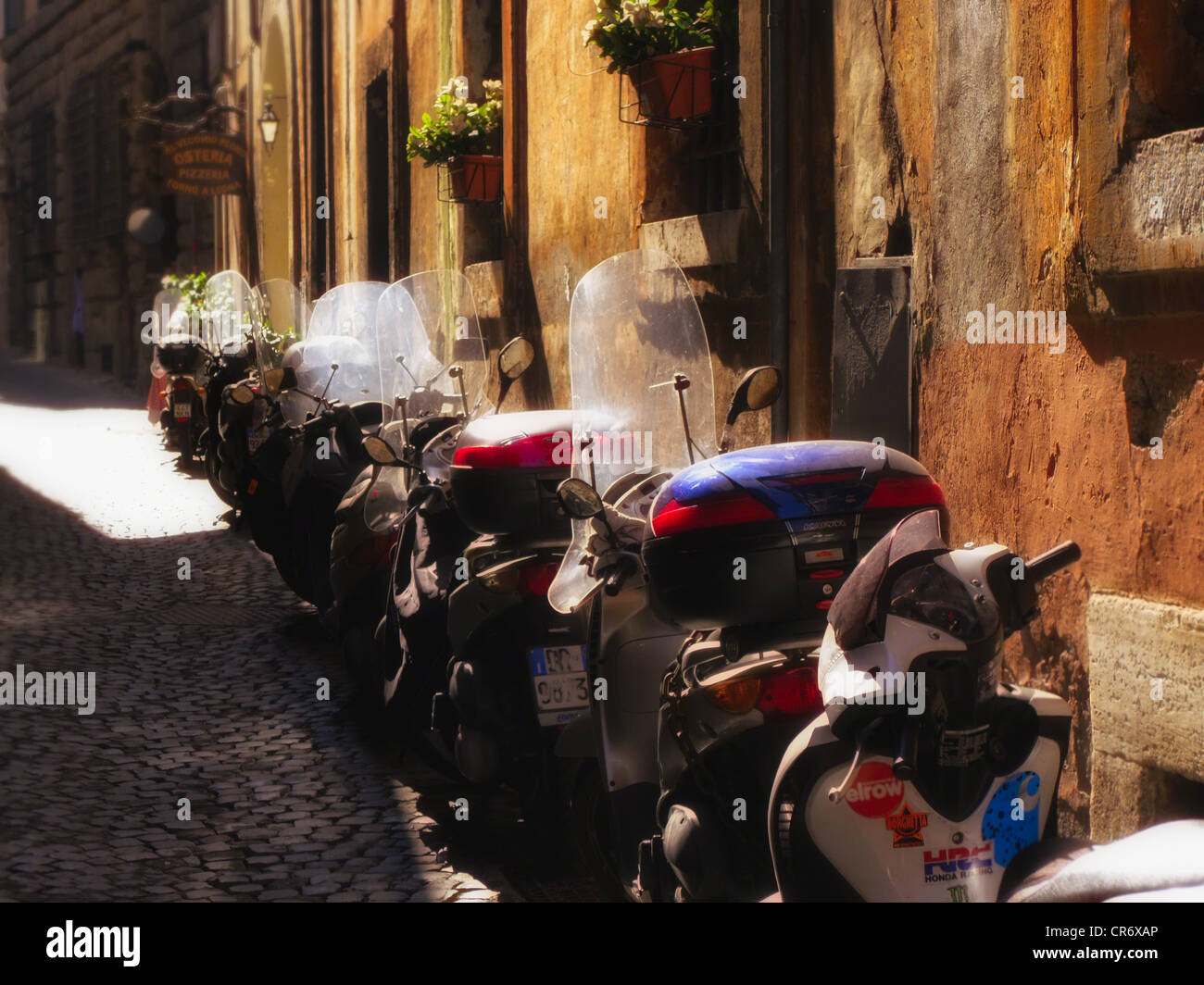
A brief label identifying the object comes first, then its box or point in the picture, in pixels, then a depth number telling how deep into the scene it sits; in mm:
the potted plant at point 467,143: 10703
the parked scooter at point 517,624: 4246
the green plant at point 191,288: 17125
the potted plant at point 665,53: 6828
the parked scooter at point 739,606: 2945
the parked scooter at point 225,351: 11961
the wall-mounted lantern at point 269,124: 19391
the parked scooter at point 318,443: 7059
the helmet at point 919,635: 2301
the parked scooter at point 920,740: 2311
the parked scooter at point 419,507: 5023
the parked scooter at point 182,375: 15039
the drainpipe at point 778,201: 6160
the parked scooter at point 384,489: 5840
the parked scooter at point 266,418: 8023
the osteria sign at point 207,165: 21938
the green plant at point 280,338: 10602
